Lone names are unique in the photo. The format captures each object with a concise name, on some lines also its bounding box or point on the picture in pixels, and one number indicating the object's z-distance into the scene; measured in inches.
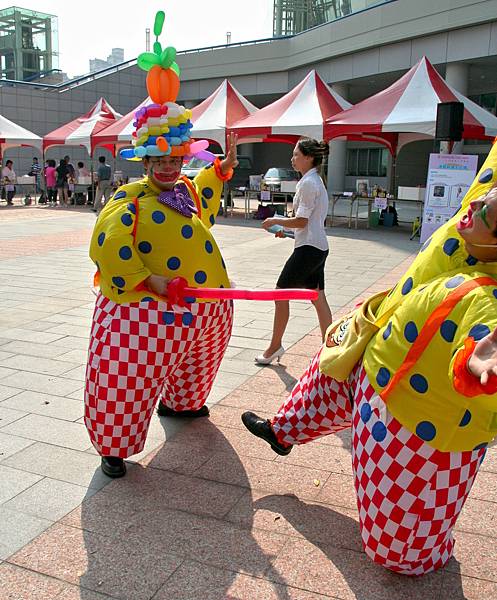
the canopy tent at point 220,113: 645.9
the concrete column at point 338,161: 1055.0
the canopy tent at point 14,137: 782.7
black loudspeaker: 317.4
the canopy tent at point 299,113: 583.5
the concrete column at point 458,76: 849.5
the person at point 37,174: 1010.3
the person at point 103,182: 710.5
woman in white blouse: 180.4
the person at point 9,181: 811.4
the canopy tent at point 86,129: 799.1
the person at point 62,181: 836.6
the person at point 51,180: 851.4
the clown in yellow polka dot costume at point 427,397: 73.7
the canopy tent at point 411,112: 519.2
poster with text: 355.6
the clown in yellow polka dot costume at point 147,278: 115.1
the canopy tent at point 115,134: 721.6
